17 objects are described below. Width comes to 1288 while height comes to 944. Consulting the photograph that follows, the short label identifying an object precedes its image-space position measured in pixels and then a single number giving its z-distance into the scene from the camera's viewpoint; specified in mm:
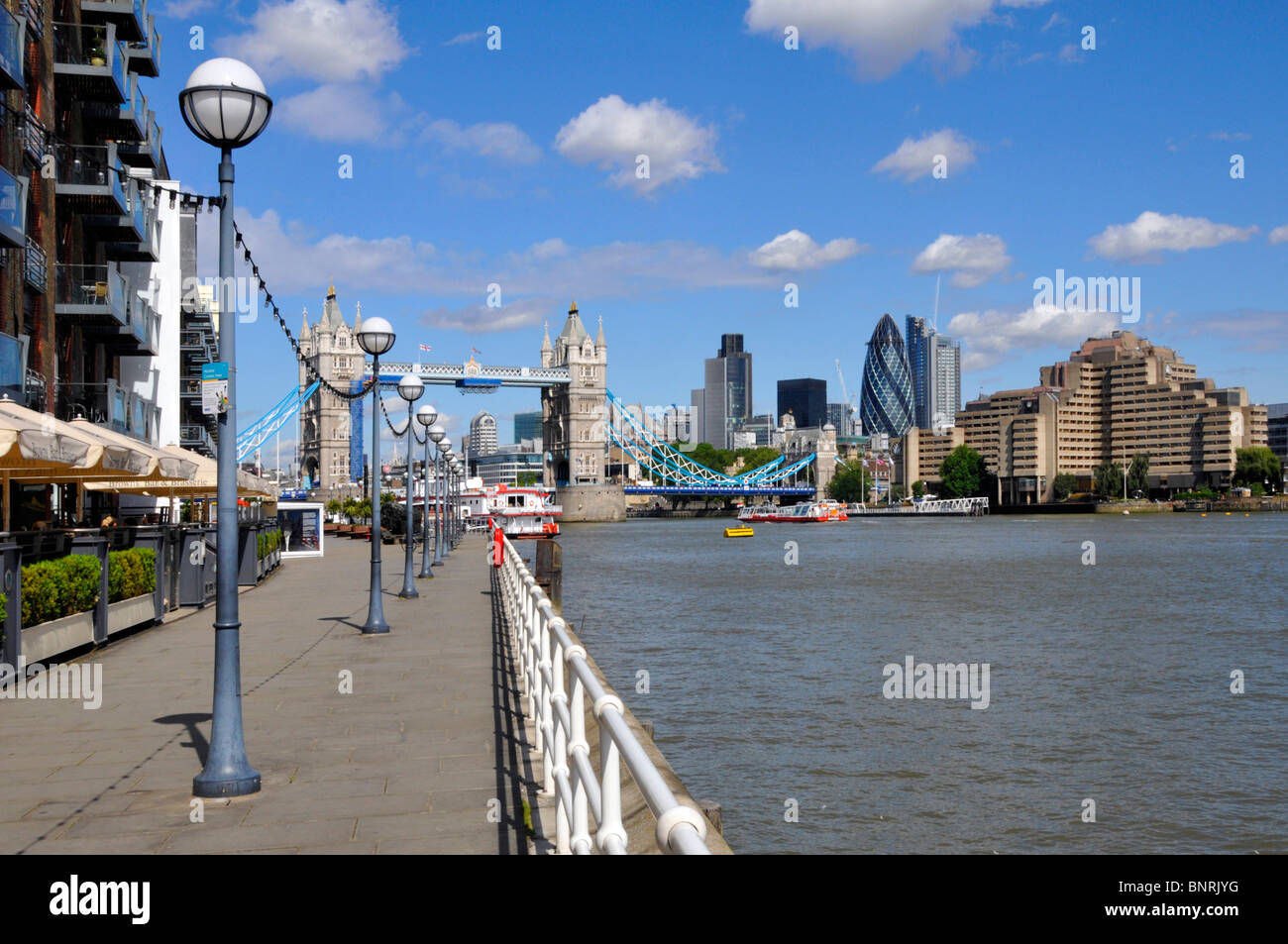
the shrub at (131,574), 15133
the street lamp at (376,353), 15367
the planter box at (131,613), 15008
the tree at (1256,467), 170250
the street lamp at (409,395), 20812
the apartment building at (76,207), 22438
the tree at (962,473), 187750
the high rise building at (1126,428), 179125
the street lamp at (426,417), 25353
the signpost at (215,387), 7444
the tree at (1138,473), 179125
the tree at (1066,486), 184750
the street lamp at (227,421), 7121
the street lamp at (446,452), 35144
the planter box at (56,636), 11868
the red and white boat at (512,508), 88688
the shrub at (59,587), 12062
